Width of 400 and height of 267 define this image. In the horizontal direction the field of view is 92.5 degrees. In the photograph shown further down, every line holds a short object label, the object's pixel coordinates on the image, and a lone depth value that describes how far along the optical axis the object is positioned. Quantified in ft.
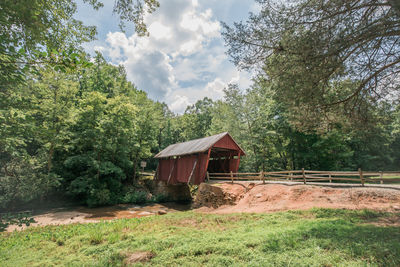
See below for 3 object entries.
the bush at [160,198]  61.72
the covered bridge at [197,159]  48.42
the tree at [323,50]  16.89
